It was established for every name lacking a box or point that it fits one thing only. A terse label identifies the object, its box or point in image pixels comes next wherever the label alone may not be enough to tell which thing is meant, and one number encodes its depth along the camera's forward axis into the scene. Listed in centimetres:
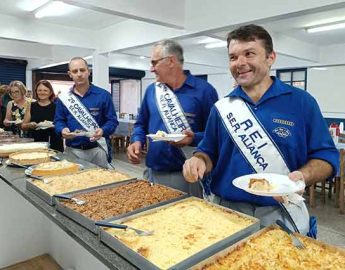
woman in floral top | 375
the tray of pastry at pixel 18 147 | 205
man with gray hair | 171
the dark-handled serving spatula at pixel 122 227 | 85
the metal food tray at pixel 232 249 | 71
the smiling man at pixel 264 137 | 109
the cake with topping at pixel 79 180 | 127
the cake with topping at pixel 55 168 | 149
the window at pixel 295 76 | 763
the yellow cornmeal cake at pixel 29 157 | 176
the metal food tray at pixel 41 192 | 117
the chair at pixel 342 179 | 340
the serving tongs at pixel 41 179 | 136
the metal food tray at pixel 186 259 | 72
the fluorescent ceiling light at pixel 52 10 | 402
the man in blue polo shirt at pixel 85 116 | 227
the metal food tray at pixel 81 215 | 93
